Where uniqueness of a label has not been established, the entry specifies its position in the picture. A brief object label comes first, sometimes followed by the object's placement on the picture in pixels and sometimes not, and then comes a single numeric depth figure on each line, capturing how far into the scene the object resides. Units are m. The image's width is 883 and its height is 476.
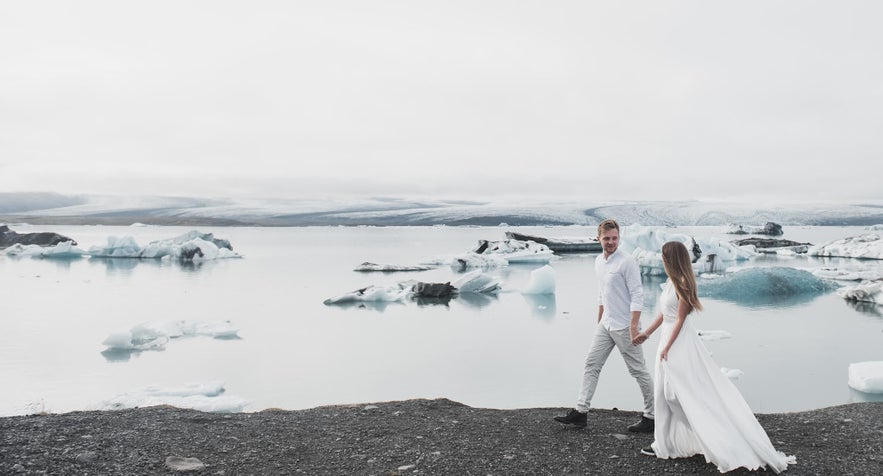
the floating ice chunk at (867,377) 7.84
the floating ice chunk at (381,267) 27.73
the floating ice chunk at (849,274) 22.14
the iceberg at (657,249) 24.83
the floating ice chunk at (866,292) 16.45
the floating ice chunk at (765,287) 17.64
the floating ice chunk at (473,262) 29.02
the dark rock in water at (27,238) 40.31
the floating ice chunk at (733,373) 8.60
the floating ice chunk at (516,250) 32.50
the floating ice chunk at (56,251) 34.50
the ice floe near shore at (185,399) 7.06
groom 4.50
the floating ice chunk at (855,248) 33.44
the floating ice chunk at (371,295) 16.83
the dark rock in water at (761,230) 54.09
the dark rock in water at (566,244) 41.47
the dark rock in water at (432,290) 17.83
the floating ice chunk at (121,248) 33.44
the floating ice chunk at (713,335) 11.66
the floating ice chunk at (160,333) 10.93
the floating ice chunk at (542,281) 18.53
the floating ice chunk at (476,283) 18.80
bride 3.82
